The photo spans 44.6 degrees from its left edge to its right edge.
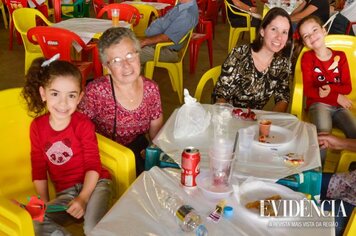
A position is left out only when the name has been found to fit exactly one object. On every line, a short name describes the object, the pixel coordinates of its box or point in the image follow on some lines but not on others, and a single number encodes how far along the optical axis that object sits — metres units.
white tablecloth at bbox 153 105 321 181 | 1.65
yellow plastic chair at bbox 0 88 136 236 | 1.86
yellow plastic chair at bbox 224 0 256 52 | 4.89
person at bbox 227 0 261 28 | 4.93
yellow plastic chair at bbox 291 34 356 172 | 2.44
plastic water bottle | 1.28
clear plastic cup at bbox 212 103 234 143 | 1.88
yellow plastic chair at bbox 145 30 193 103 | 3.72
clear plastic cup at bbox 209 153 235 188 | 1.52
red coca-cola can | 1.48
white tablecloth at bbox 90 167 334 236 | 1.29
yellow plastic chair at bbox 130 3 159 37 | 4.58
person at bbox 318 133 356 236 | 1.84
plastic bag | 1.91
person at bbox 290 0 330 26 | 4.40
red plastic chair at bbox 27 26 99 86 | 3.29
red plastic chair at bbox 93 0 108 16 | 4.84
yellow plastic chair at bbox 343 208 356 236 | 1.40
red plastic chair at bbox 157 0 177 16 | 4.79
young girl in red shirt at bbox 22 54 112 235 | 1.77
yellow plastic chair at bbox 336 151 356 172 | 2.28
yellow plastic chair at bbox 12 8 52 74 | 3.81
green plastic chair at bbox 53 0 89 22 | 5.69
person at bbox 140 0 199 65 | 3.78
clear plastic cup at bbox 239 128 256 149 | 1.82
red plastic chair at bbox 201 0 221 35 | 6.03
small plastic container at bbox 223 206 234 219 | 1.36
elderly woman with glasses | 1.99
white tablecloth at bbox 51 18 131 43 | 3.57
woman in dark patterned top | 2.51
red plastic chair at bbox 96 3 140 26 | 4.31
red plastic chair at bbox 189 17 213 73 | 4.49
